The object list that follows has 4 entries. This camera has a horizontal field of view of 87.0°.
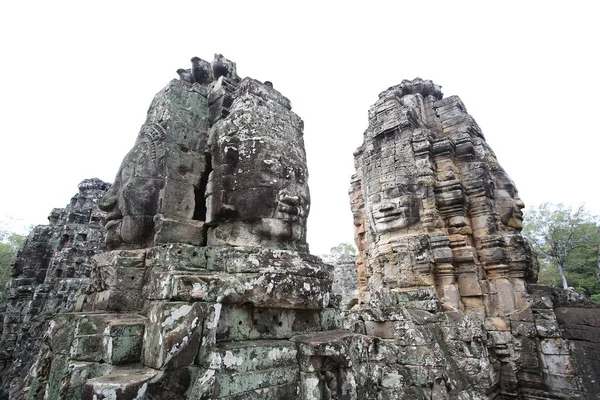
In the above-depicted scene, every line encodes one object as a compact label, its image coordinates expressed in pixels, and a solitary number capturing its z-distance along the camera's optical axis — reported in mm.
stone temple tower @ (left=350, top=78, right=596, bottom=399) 5893
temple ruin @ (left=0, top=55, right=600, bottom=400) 2162
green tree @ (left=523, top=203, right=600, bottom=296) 23312
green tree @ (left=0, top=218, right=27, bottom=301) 22953
